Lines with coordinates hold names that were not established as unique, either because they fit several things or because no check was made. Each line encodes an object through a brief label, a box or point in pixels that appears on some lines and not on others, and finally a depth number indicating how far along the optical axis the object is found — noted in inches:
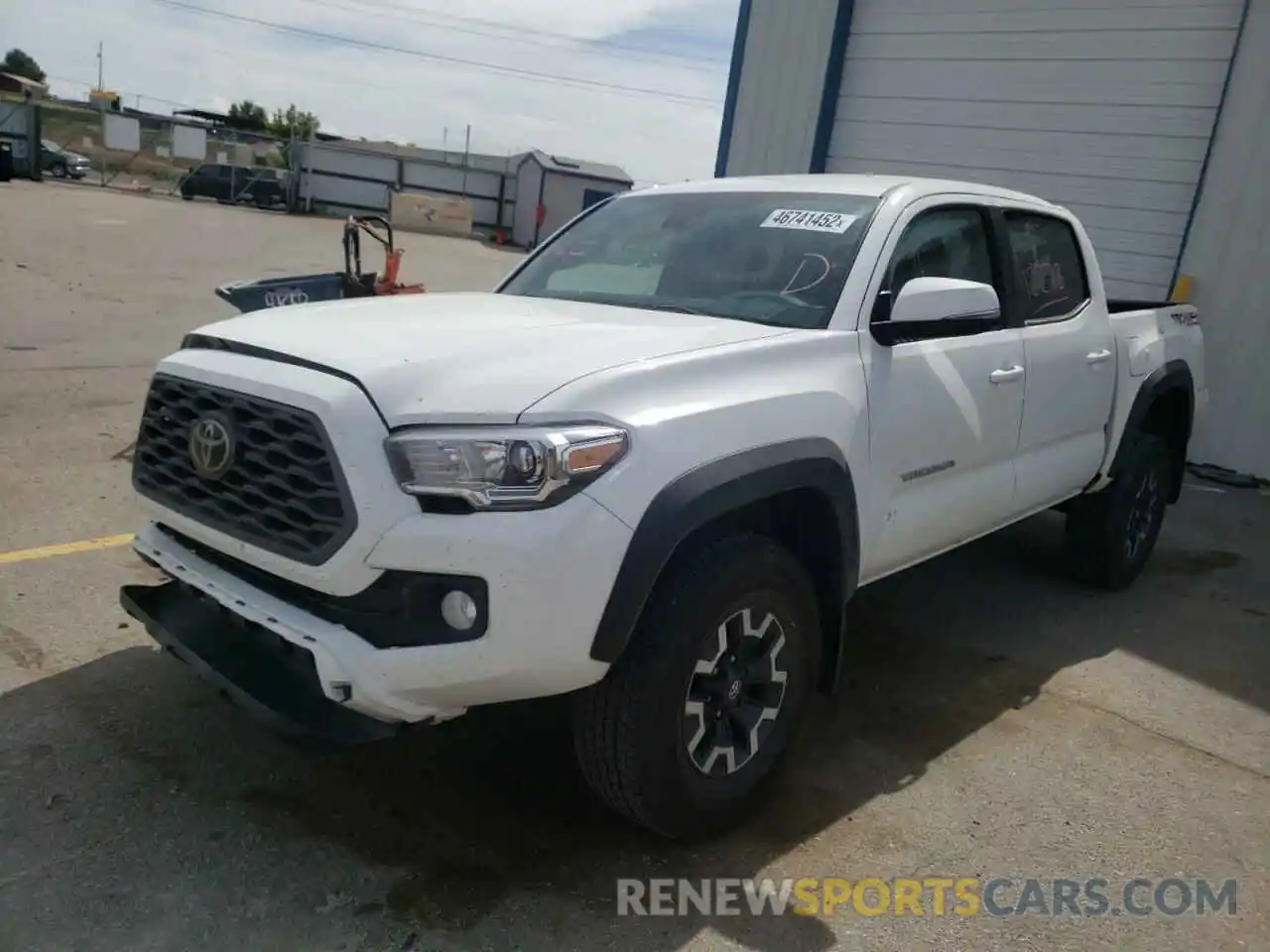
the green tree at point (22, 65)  3338.8
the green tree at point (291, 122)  2689.5
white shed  1242.6
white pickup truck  96.4
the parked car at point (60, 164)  1240.8
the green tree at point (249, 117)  2573.8
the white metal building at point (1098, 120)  334.0
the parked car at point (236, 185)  1197.7
